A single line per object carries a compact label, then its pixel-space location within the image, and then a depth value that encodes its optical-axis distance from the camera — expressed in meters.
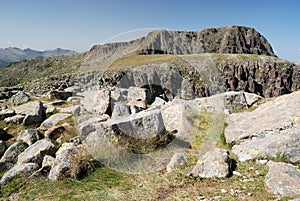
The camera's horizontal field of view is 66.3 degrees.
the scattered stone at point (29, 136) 11.24
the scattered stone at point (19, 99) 18.25
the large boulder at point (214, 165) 7.28
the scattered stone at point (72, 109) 14.40
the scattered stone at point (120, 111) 12.01
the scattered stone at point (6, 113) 15.12
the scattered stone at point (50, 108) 15.37
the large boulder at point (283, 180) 5.89
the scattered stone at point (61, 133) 11.02
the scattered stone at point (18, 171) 8.30
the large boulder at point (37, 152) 9.41
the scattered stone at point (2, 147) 10.90
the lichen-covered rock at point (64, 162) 8.14
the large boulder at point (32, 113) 13.90
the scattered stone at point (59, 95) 20.28
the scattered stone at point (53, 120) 13.17
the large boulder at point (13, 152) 9.98
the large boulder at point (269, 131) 7.93
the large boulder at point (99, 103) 13.59
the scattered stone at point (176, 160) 8.32
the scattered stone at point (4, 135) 12.34
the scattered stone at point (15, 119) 14.18
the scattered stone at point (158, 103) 14.23
